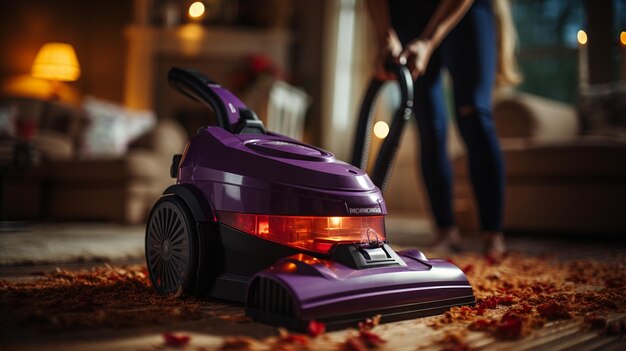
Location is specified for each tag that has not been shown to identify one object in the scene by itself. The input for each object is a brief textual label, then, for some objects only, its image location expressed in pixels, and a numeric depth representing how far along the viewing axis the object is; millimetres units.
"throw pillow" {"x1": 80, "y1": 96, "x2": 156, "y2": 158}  3688
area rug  708
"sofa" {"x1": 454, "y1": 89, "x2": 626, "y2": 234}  2326
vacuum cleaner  791
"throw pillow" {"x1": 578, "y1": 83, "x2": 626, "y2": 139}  2795
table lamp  4332
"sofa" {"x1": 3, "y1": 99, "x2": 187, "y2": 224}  3135
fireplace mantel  5148
